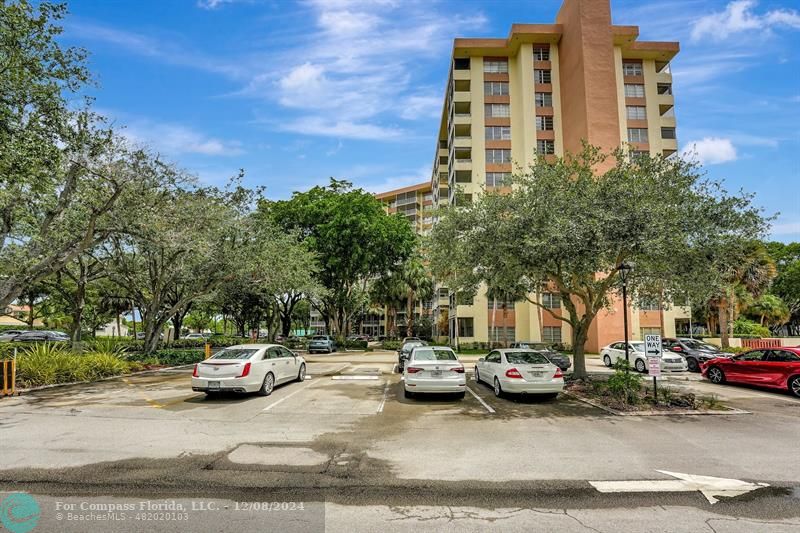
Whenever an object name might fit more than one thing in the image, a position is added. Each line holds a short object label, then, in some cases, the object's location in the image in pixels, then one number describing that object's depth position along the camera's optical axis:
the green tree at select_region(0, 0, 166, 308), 11.42
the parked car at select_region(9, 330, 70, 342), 38.01
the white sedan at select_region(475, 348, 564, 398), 12.31
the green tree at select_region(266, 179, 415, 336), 38.97
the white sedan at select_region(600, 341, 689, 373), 20.58
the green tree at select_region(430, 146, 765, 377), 12.12
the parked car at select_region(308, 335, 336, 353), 36.59
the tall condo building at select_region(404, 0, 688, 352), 39.06
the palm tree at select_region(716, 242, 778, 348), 31.23
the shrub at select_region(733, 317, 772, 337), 43.88
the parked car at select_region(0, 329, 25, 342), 40.14
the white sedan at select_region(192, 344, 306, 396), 12.23
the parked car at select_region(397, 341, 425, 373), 19.19
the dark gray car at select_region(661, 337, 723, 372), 22.17
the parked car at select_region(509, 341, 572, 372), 21.31
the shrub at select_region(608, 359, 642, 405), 11.91
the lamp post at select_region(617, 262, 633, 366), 13.27
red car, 14.33
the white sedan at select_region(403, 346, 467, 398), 12.21
